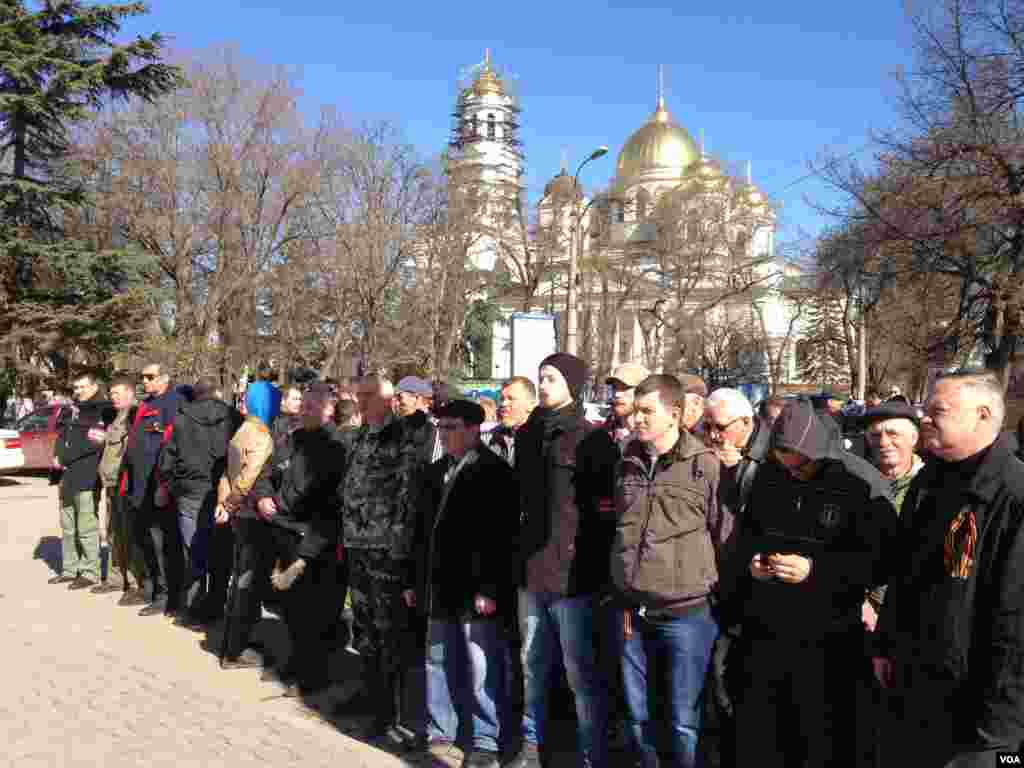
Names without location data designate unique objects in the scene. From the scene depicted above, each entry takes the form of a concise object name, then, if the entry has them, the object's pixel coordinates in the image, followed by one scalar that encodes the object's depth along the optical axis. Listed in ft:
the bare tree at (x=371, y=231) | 93.25
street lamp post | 64.08
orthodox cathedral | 130.21
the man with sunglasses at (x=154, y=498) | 27.27
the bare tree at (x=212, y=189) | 99.60
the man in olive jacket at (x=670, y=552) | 13.47
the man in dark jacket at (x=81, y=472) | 30.86
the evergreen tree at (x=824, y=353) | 175.67
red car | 66.49
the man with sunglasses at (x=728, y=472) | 13.56
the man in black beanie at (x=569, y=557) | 15.19
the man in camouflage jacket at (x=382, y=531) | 17.97
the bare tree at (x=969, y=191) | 44.52
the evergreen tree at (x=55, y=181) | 75.72
